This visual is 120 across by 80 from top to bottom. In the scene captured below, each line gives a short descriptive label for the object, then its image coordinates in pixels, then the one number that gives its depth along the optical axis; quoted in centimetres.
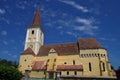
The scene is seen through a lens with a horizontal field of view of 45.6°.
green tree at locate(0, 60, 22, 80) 2328
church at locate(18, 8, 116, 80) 3950
